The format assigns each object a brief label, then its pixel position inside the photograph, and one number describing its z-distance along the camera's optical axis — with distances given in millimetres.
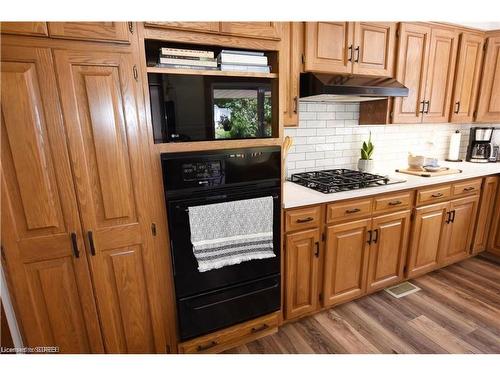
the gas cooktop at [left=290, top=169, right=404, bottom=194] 1884
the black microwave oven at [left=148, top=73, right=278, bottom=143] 1308
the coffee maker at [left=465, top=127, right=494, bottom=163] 2953
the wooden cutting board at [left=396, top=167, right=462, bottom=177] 2319
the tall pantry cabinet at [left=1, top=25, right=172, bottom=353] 1069
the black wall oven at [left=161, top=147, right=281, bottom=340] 1352
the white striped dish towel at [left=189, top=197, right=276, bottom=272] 1408
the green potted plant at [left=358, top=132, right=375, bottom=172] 2449
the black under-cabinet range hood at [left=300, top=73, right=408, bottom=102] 1753
